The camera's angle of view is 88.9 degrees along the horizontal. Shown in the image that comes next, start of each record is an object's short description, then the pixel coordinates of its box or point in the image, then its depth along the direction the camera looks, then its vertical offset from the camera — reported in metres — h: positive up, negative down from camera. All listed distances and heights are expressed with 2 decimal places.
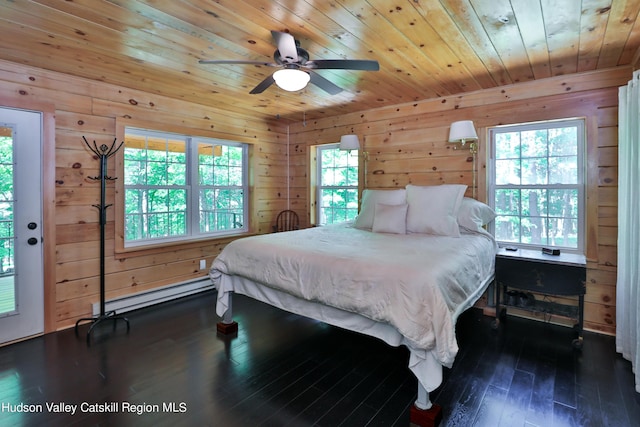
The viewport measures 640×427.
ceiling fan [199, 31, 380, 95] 2.07 +0.98
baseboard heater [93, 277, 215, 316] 3.30 -0.94
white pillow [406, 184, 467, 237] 3.03 +0.01
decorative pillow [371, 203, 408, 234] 3.21 -0.08
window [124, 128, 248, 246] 3.59 +0.29
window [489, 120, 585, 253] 3.05 +0.27
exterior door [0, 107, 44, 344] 2.66 -0.13
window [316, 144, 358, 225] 4.63 +0.39
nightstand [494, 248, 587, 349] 2.64 -0.58
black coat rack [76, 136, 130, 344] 3.05 -0.04
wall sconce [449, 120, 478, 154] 3.24 +0.80
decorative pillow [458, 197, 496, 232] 3.10 -0.03
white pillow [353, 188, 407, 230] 3.53 +0.11
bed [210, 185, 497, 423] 1.72 -0.40
